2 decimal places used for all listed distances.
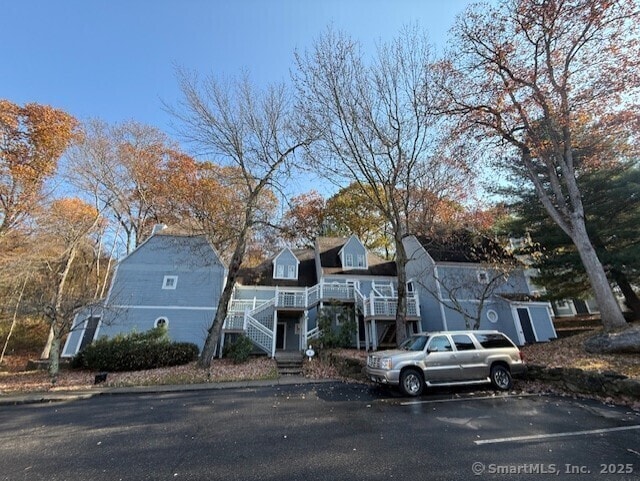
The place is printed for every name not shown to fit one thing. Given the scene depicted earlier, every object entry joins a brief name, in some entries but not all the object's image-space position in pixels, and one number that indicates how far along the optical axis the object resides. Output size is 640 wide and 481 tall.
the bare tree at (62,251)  12.07
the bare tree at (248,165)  13.90
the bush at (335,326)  15.21
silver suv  8.24
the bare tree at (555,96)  11.25
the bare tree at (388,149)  13.82
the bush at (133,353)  13.27
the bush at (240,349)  14.39
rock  8.93
